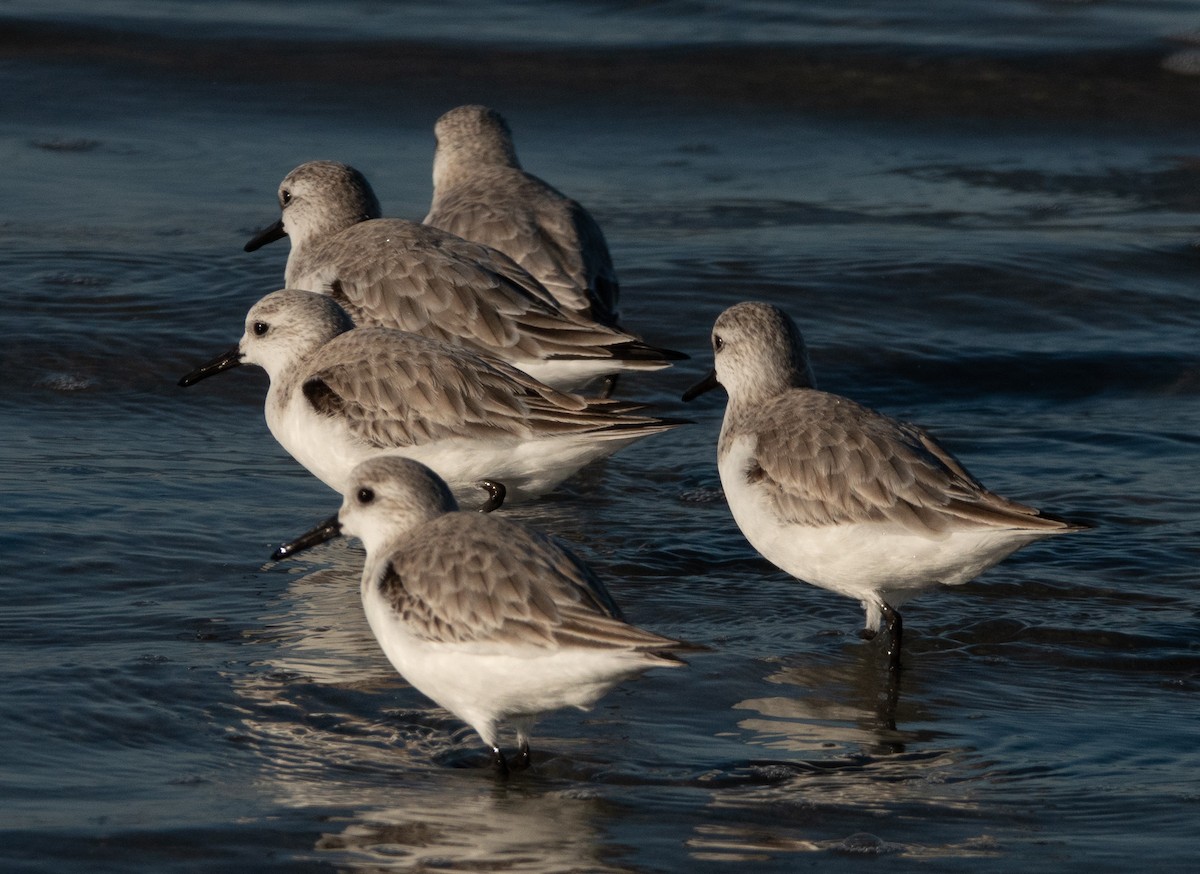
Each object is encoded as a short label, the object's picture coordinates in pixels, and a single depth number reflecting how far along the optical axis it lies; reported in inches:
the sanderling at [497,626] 452.8
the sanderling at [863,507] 545.6
